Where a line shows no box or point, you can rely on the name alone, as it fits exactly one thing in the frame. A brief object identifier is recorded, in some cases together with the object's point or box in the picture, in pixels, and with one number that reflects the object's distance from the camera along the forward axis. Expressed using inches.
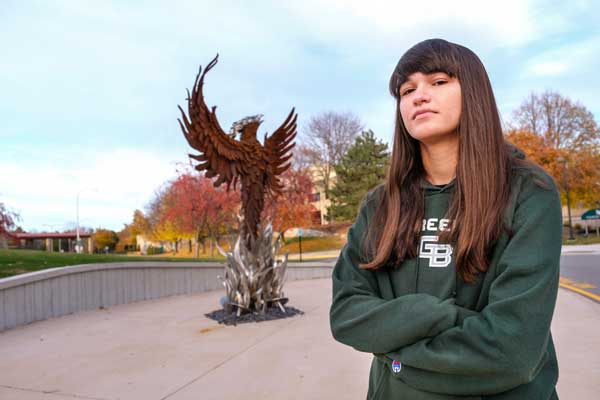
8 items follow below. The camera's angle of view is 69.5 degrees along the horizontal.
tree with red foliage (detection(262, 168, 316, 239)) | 1162.6
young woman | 46.1
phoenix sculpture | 234.7
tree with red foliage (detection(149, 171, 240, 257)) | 1009.5
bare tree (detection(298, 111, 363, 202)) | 1697.8
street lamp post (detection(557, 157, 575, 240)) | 1079.4
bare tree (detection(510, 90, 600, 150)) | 1325.0
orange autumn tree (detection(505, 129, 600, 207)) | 1165.1
